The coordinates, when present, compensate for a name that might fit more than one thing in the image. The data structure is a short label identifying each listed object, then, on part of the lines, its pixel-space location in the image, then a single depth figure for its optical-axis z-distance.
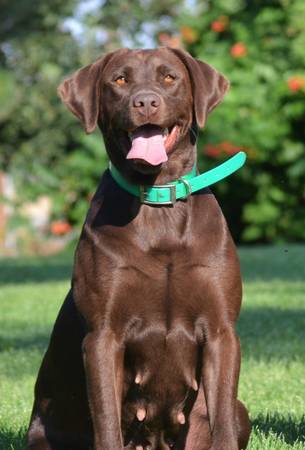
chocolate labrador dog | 4.50
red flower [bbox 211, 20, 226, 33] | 19.19
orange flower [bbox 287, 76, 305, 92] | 17.52
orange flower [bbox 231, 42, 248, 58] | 18.50
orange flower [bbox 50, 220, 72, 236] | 19.11
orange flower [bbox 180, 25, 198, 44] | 19.58
